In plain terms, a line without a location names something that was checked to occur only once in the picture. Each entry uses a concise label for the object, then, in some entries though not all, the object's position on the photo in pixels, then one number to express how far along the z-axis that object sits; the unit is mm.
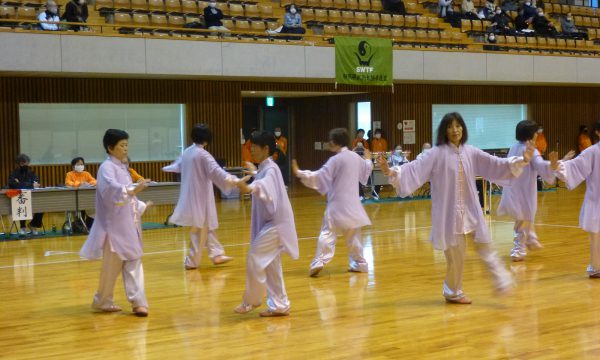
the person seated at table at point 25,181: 13883
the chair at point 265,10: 21766
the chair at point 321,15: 22656
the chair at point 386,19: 23312
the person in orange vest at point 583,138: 27016
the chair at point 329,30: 21514
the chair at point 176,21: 19556
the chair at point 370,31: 22125
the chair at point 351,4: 23859
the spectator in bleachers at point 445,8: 24953
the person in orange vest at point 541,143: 23792
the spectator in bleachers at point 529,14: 26094
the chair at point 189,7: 20473
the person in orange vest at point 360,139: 21341
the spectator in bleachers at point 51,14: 17072
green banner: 20516
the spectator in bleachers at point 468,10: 25172
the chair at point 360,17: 23047
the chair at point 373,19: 23188
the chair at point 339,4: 23766
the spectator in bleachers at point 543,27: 25844
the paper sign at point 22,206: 13172
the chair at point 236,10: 21188
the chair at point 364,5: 24114
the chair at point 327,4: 23688
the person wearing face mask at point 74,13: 17547
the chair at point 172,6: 20250
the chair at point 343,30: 21625
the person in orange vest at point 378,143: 22734
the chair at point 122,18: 18578
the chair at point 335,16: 22859
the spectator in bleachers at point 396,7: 24141
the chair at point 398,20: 23469
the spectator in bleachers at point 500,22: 24766
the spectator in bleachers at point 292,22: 20406
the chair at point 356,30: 21800
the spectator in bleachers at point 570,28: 26391
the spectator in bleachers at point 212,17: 19578
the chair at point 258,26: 20734
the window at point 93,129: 18688
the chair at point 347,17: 22936
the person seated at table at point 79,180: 14242
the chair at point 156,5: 20000
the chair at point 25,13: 17703
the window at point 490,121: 25500
